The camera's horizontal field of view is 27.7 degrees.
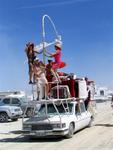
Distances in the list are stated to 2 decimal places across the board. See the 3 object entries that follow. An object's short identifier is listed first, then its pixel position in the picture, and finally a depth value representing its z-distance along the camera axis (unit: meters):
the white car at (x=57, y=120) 8.44
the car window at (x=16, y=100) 16.89
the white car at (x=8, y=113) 15.10
